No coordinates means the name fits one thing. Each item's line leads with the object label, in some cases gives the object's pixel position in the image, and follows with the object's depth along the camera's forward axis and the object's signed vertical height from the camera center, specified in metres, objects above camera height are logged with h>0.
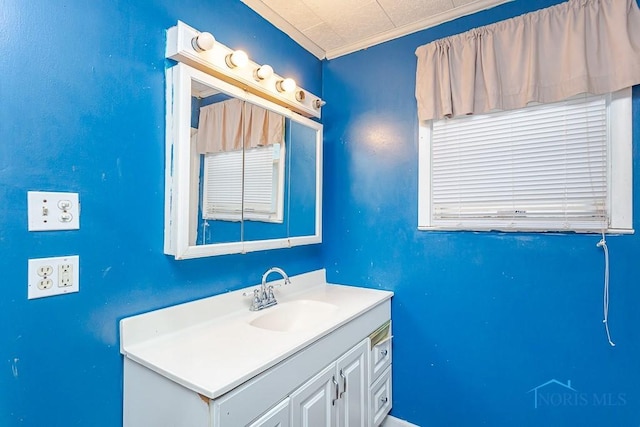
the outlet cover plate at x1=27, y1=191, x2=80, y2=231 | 0.94 +0.01
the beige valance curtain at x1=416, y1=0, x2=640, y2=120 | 1.31 +0.73
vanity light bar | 1.25 +0.67
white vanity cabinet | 0.92 -0.52
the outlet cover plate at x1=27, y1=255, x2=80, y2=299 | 0.94 -0.19
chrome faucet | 1.56 -0.41
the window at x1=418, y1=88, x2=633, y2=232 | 1.36 +0.22
